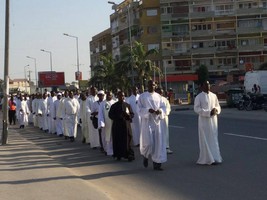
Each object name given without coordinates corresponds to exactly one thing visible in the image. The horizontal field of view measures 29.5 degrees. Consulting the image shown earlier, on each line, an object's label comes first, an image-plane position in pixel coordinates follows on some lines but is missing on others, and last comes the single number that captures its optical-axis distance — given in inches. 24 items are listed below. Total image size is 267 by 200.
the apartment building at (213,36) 3137.3
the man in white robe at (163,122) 426.3
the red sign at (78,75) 3129.9
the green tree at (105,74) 2568.9
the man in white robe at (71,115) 736.3
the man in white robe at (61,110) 750.5
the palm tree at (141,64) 2188.7
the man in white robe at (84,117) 671.1
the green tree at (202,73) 2862.5
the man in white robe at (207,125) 427.2
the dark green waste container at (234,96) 1484.3
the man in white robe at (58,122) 831.1
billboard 3193.9
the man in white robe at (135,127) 613.3
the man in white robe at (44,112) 983.4
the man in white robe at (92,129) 616.9
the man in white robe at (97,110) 558.3
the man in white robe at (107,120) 529.3
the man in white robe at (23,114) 1088.8
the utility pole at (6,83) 681.0
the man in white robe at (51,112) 908.9
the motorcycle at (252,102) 1326.8
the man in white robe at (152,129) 414.0
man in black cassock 482.3
